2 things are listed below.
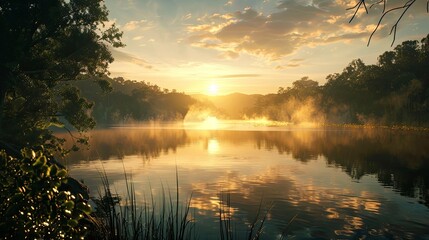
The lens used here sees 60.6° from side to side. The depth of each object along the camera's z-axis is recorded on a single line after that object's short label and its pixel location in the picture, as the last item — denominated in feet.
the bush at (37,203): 13.01
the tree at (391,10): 11.81
